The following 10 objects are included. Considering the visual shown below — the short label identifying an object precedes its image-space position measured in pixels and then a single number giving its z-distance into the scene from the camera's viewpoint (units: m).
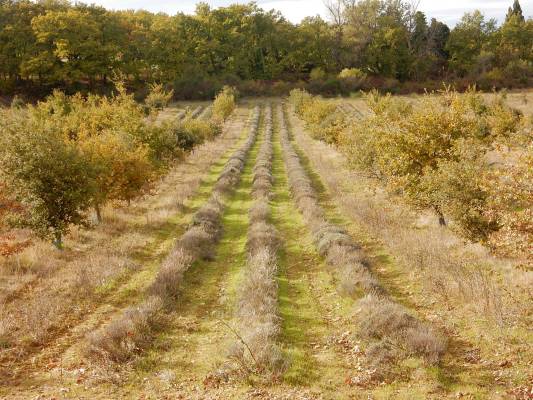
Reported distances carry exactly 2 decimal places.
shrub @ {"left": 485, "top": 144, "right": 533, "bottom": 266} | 11.06
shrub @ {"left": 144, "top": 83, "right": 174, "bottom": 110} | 60.62
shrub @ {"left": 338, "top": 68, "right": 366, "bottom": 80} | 96.81
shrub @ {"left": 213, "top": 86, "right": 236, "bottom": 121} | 64.12
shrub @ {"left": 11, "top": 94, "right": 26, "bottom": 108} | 62.38
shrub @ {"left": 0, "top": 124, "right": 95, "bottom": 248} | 18.73
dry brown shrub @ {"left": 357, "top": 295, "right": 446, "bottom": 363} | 11.32
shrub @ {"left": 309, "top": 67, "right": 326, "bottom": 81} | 97.75
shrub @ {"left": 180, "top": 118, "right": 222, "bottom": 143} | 42.41
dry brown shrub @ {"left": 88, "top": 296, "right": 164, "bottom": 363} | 11.88
